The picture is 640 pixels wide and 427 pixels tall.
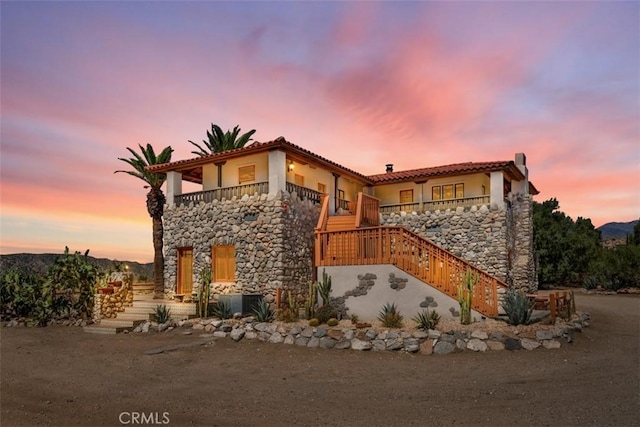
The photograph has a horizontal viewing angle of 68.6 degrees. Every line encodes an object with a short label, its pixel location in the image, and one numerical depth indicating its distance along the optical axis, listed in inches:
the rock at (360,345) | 480.0
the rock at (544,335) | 469.8
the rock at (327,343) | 498.3
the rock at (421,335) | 473.7
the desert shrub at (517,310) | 495.8
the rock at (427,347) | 460.1
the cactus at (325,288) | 596.7
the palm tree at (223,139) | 1224.8
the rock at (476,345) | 455.2
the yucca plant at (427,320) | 494.6
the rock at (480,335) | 465.4
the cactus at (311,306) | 582.3
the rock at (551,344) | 462.3
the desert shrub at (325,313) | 566.6
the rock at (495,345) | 457.4
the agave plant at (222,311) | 652.1
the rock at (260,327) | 560.1
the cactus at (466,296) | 508.7
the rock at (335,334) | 506.2
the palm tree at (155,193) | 1145.4
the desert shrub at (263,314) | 600.1
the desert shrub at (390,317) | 518.3
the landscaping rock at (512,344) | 456.8
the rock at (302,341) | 514.3
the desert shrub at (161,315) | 652.1
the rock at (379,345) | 477.2
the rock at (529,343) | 457.4
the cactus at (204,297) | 671.1
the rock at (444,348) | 457.4
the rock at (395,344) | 471.8
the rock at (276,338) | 533.3
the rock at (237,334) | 555.2
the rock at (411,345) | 464.4
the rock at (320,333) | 514.9
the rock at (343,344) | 491.8
